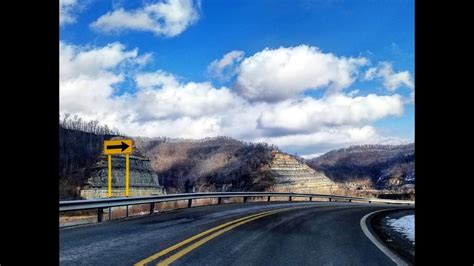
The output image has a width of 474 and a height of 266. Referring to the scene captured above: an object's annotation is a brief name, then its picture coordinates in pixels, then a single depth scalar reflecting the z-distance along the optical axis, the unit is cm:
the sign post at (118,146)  1763
